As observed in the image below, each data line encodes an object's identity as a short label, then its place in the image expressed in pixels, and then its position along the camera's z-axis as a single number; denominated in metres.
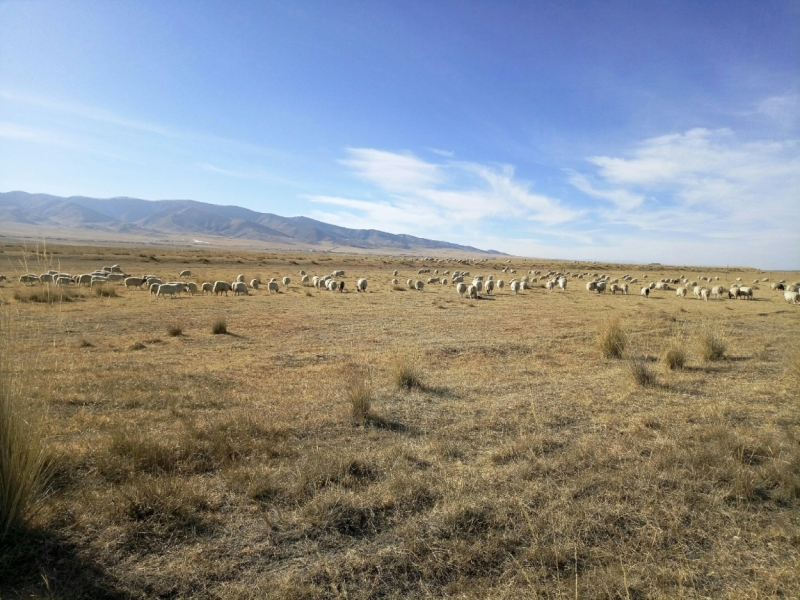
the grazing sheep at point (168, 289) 22.41
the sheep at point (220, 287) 24.80
